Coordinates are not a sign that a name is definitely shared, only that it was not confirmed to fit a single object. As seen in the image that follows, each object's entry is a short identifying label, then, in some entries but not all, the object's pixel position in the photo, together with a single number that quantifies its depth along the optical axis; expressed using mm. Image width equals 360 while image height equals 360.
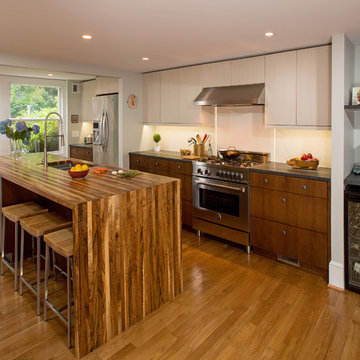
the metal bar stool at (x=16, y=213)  2955
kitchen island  2152
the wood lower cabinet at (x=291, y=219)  3188
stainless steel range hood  3723
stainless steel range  3816
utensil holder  4859
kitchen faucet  3465
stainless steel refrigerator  5281
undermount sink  3934
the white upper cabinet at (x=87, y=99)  6516
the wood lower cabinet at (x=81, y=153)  6289
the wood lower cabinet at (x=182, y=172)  4395
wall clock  5211
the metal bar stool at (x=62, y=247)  2225
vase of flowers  3732
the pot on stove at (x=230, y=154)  4207
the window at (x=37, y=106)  5977
